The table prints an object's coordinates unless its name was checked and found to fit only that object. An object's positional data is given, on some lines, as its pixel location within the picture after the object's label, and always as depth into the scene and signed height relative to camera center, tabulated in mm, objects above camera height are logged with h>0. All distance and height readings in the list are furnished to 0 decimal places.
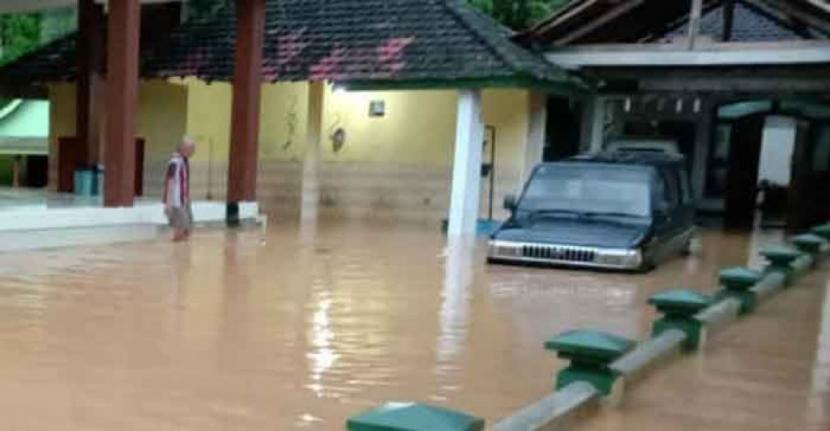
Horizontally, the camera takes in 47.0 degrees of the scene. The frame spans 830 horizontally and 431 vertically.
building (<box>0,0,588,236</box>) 18281 +1105
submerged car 12836 -703
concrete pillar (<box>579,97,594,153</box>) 21453 +1007
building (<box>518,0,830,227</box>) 18719 +1844
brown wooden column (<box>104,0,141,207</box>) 14062 +604
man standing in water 13750 -642
